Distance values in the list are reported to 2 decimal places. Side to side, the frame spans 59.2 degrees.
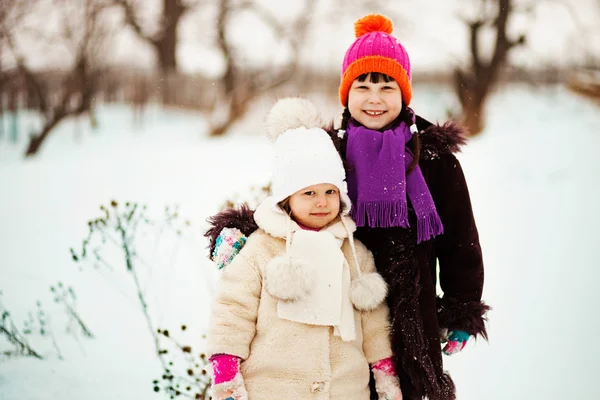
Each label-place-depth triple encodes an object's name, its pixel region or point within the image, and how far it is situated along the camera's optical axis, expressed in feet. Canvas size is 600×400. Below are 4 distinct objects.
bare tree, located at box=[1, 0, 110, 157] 32.17
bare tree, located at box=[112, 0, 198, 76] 44.98
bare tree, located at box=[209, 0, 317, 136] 38.29
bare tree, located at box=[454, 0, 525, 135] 31.91
